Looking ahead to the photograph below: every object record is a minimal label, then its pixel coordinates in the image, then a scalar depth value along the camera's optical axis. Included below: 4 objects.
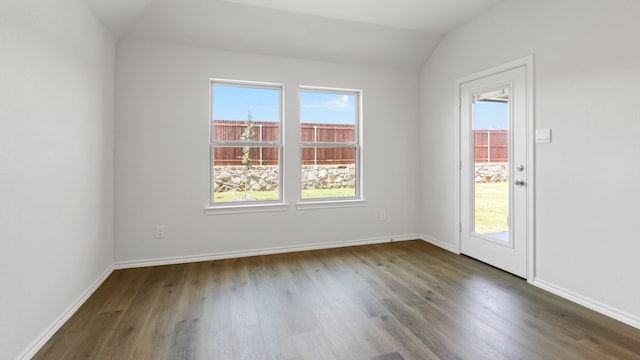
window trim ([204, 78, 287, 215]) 3.70
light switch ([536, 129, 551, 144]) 2.75
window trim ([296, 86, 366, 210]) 4.07
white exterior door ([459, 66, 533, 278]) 3.01
